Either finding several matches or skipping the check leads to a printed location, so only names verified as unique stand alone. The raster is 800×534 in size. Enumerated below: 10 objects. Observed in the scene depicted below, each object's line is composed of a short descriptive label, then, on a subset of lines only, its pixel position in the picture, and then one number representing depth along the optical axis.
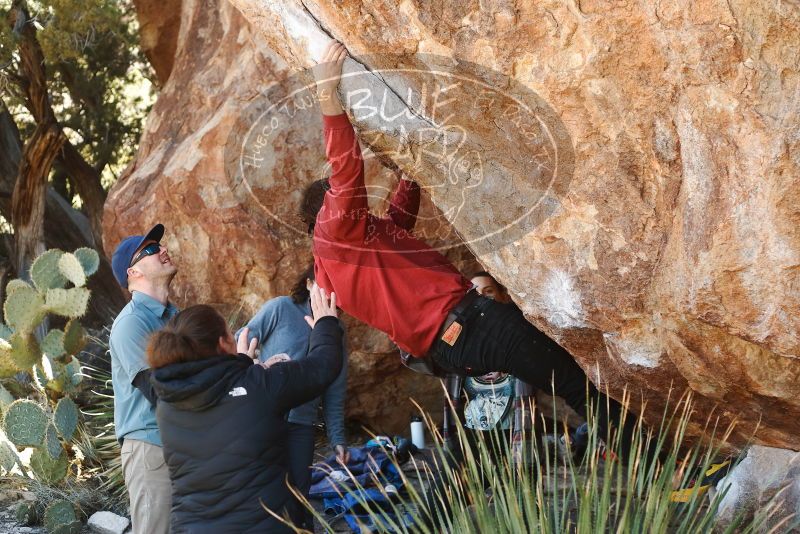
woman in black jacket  3.41
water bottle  6.36
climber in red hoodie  4.07
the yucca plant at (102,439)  6.16
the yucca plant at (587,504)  3.27
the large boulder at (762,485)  4.02
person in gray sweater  5.28
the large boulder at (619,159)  3.34
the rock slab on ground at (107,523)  5.61
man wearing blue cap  4.08
